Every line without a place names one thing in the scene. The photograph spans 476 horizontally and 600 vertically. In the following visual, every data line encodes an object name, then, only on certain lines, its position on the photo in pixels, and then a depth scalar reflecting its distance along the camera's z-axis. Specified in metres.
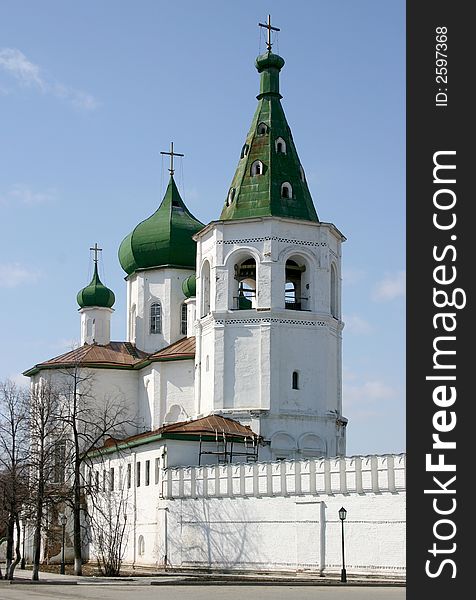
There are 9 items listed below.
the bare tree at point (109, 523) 40.19
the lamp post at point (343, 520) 31.65
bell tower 45.50
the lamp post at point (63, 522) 44.04
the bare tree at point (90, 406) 51.00
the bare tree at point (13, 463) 39.09
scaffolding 43.03
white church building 38.00
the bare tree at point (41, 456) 37.75
